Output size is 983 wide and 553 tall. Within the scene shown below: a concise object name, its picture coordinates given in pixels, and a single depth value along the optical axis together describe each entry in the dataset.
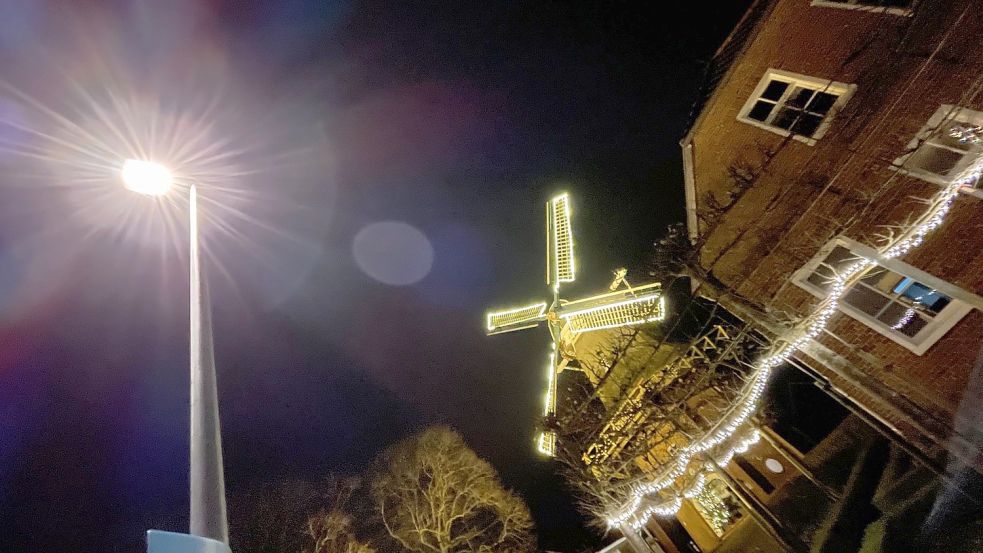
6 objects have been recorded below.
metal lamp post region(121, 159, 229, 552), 2.60
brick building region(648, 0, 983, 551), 6.45
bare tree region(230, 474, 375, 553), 16.22
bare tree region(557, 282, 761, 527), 8.46
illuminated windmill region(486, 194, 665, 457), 11.42
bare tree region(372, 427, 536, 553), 16.88
